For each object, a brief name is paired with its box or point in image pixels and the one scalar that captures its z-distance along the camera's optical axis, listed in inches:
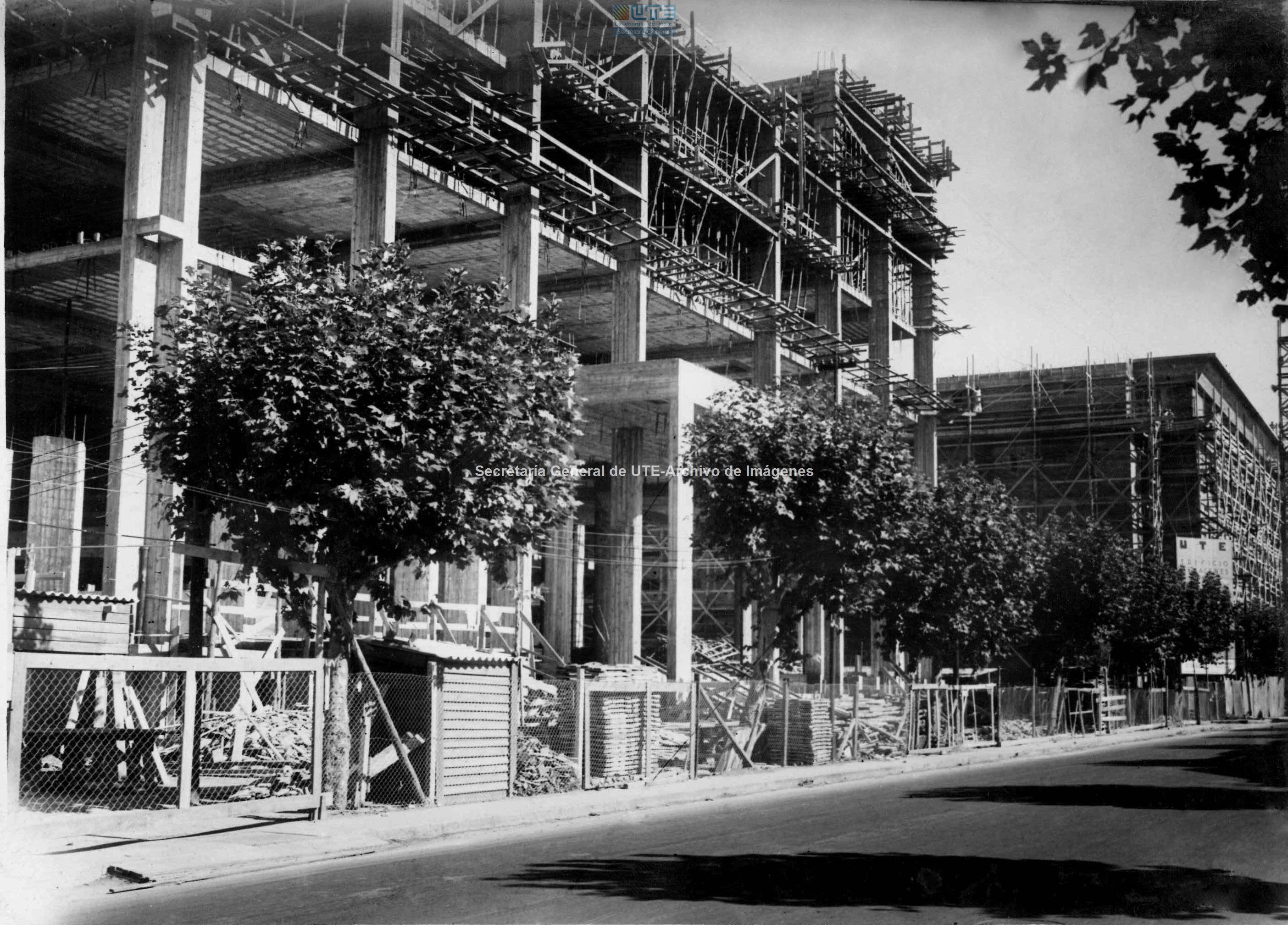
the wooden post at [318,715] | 561.6
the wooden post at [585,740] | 762.2
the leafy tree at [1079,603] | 1779.0
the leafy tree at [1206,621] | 2326.5
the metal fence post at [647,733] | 807.1
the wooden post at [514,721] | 709.3
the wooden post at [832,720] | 1041.5
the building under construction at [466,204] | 1016.9
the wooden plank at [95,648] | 757.3
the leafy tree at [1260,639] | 2728.8
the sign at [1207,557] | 2605.8
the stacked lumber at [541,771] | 737.6
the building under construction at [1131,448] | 2544.3
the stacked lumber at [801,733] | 1003.3
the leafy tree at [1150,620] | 1993.1
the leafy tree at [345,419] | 575.5
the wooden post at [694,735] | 858.1
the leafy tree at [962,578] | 1278.3
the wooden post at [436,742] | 655.8
